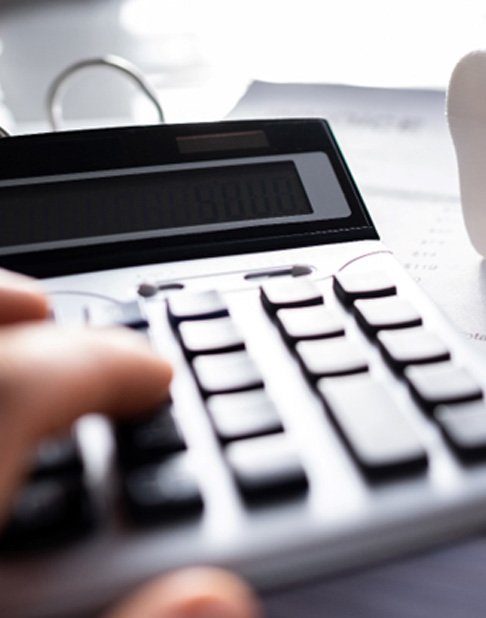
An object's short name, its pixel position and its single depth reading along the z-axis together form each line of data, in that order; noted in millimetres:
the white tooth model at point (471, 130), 352
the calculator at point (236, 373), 239
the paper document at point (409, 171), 372
